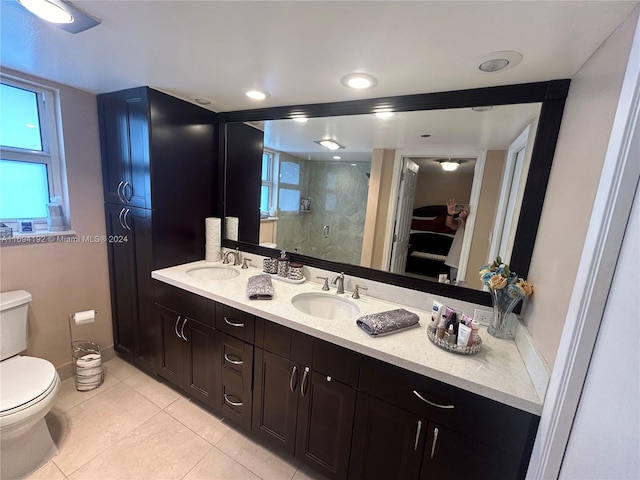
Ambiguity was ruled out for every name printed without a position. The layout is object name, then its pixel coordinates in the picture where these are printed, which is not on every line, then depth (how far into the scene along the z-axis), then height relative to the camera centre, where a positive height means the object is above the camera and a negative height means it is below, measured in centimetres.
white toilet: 125 -106
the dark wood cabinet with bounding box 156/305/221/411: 168 -110
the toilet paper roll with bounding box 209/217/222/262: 216 -38
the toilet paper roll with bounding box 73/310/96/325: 188 -96
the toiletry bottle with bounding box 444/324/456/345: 115 -54
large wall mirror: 131 +16
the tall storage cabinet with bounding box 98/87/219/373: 177 -4
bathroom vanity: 99 -83
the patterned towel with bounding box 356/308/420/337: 123 -56
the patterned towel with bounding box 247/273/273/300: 152 -55
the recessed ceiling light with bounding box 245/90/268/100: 163 +62
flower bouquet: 121 -35
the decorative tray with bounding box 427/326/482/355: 111 -57
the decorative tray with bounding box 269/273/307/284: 185 -57
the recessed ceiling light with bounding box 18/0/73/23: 91 +59
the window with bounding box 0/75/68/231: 167 +16
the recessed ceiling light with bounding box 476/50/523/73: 102 +61
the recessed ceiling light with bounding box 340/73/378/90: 129 +61
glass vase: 126 -48
